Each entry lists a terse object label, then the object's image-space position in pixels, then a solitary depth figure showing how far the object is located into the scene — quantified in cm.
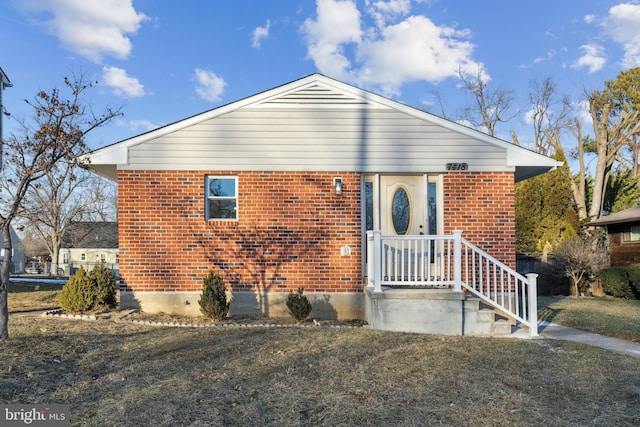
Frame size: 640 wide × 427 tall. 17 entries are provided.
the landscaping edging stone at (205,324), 688
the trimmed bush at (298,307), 730
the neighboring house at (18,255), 3503
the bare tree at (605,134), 2109
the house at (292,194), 793
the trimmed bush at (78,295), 784
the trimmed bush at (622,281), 1298
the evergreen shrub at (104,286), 807
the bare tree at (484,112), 2584
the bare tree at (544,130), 2527
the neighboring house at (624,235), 1492
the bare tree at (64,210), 2934
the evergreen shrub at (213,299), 723
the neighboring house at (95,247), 4197
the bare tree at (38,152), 521
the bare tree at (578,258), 1359
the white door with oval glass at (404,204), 817
